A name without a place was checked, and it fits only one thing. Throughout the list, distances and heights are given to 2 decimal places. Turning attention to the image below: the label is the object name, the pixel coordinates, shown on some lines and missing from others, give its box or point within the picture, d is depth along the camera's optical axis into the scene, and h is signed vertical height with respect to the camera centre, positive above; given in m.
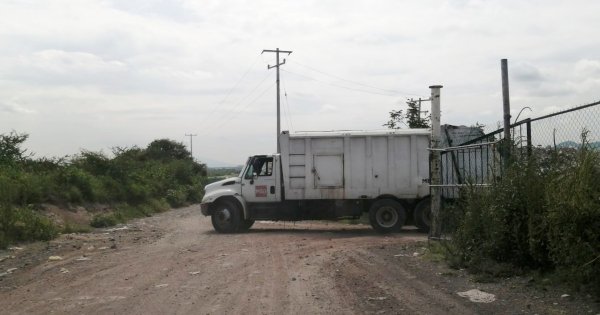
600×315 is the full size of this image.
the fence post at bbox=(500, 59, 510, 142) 8.88 +1.42
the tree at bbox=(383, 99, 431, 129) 32.66 +4.31
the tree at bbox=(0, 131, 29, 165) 22.29 +1.84
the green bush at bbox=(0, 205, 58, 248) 14.17 -0.92
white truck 16.92 +0.30
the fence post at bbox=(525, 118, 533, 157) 8.21 +0.74
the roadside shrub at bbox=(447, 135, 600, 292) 6.28 -0.44
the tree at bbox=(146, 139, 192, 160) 62.10 +4.83
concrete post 11.35 +0.44
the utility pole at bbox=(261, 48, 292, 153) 44.66 +10.87
